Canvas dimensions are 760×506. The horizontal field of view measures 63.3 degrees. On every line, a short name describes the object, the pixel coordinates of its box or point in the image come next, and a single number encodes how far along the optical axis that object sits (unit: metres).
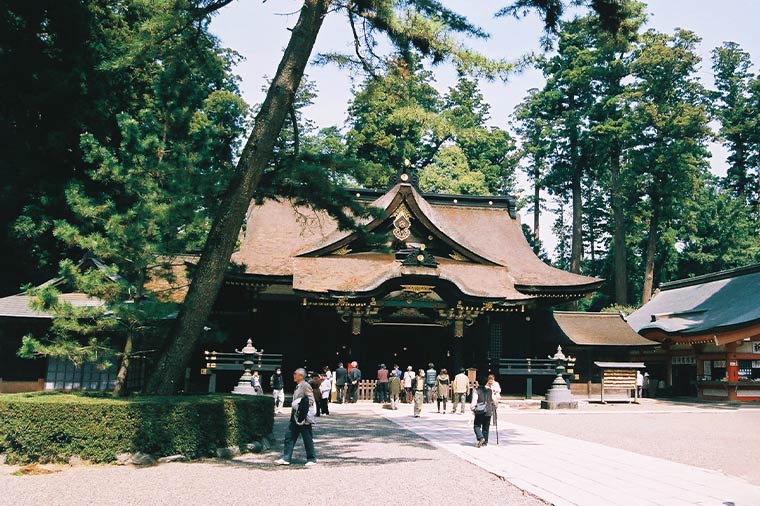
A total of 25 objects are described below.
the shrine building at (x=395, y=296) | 20.75
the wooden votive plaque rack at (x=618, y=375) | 22.38
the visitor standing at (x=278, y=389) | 18.33
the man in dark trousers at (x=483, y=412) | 11.56
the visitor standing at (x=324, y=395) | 16.53
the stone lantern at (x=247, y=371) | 18.03
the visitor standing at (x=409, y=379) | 19.60
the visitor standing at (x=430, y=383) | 20.47
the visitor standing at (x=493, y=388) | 11.86
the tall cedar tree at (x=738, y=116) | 46.19
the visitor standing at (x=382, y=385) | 20.22
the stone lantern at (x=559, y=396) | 19.95
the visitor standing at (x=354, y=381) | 19.91
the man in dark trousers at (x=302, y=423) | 9.57
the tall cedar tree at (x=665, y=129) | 39.06
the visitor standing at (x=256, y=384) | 18.59
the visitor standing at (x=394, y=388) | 18.75
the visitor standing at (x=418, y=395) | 16.86
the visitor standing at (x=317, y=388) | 15.03
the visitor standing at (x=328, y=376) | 17.80
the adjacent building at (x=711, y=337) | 23.88
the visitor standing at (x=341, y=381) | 19.89
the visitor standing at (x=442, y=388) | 18.30
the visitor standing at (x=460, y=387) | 17.61
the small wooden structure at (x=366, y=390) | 21.28
